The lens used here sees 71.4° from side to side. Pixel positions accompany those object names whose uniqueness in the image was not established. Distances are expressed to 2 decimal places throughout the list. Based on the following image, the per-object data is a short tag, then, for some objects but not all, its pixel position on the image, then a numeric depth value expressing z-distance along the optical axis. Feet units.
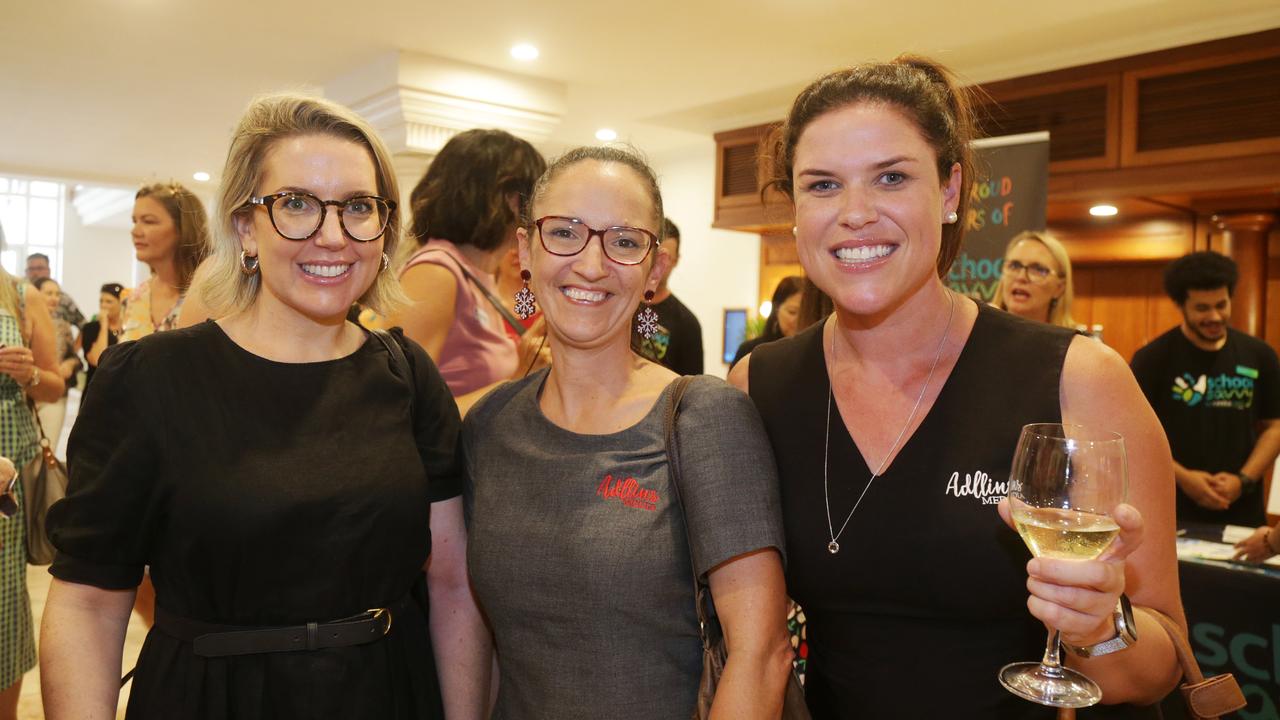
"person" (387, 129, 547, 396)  8.64
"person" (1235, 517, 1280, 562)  9.38
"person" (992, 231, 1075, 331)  13.99
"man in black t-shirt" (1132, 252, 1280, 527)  14.12
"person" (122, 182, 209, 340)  12.60
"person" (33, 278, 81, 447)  23.13
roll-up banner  16.21
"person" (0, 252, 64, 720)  9.74
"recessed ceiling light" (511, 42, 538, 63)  20.70
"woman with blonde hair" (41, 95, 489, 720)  4.73
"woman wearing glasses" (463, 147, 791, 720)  4.79
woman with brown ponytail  4.74
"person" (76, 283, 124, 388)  21.88
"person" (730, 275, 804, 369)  16.35
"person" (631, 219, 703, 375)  16.07
